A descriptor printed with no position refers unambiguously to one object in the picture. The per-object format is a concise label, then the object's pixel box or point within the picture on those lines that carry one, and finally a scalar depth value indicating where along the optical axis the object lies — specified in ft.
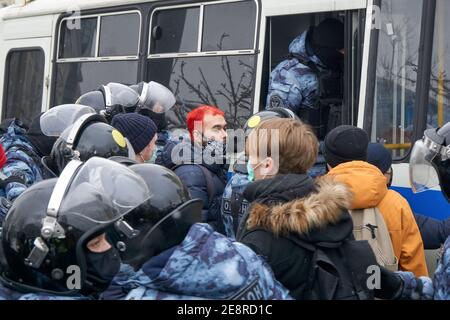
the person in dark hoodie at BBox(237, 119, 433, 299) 8.54
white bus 16.06
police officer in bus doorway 18.10
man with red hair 14.07
